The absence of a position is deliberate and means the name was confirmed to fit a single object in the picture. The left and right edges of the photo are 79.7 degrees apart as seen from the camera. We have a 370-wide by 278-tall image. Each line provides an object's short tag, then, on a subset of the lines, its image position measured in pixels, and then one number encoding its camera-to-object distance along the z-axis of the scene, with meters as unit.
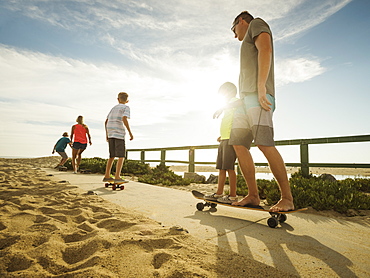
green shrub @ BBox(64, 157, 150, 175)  9.76
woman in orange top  8.80
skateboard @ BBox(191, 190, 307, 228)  2.33
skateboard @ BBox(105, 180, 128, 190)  4.95
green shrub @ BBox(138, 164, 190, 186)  7.00
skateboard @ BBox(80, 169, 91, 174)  9.49
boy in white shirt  5.19
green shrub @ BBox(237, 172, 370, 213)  3.35
